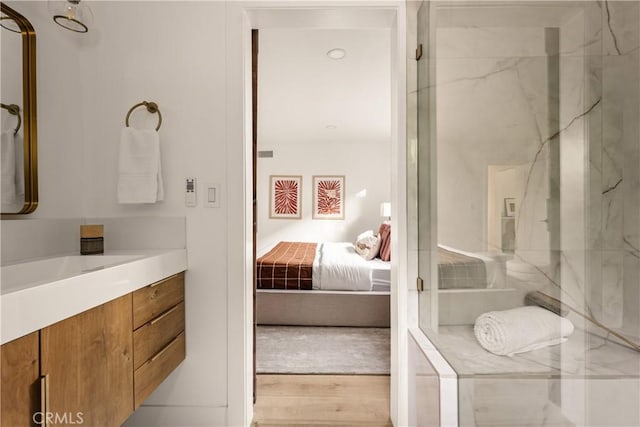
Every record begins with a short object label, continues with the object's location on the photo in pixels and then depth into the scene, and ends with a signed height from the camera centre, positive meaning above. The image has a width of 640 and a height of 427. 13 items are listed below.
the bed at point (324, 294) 3.15 -0.76
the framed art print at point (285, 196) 6.21 +0.29
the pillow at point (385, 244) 3.73 -0.37
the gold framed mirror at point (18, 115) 1.37 +0.41
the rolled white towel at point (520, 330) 0.97 -0.37
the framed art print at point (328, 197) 6.17 +0.27
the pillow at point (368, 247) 3.87 -0.42
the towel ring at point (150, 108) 1.71 +0.52
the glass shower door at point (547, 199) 0.83 +0.04
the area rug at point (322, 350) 2.36 -1.07
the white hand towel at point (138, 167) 1.65 +0.22
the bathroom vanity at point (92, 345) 0.78 -0.38
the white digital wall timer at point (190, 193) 1.74 +0.10
